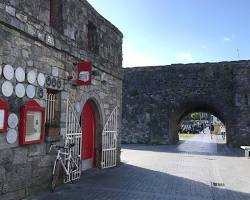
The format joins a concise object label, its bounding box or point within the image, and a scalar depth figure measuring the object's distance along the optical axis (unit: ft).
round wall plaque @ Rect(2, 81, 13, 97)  17.46
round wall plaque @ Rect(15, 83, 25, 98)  18.60
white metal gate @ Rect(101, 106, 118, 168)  31.07
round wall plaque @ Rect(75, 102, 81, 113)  25.79
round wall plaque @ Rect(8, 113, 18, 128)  18.03
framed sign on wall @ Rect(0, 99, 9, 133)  17.10
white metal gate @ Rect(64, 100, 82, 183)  24.33
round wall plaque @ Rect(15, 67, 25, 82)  18.56
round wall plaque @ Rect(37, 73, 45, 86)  20.72
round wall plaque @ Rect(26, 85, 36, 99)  19.65
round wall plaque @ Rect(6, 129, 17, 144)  17.81
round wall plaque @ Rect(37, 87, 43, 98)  20.83
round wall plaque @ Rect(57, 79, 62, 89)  22.86
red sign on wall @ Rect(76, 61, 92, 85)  24.79
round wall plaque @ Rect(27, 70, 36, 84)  19.67
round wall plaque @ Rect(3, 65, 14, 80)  17.54
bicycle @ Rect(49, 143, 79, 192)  21.56
